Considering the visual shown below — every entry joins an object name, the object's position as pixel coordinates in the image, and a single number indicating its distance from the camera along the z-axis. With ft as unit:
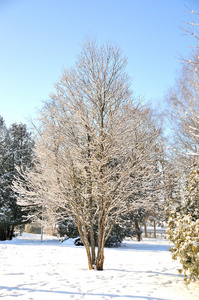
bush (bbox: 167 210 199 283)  16.51
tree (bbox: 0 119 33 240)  61.16
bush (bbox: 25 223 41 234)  94.15
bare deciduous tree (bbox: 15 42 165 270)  22.29
